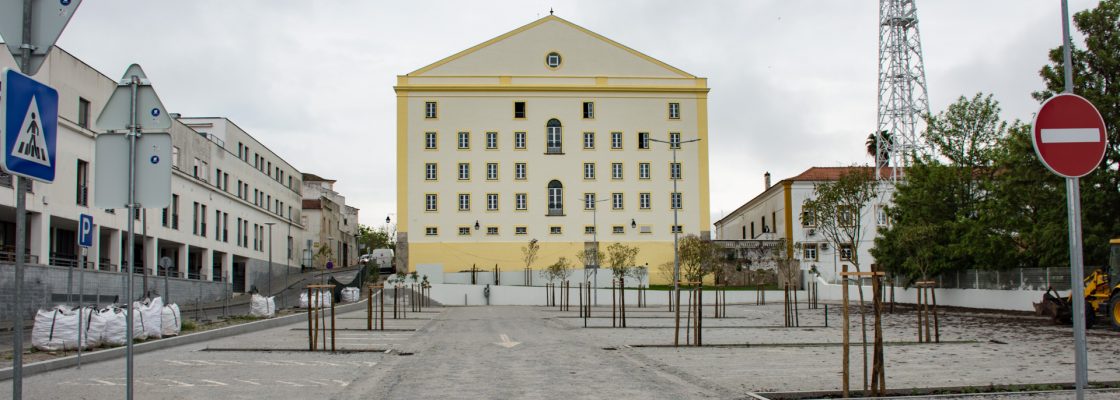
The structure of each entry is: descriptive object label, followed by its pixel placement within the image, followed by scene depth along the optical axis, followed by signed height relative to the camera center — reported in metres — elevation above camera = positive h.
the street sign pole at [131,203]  6.79 +0.39
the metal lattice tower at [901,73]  63.06 +12.41
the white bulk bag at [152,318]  19.28 -1.41
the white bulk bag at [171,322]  20.52 -1.58
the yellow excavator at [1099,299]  24.59 -1.52
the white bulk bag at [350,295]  51.81 -2.48
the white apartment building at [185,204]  38.12 +2.90
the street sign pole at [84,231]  16.88 +0.43
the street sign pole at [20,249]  5.29 +0.03
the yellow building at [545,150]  76.44 +8.74
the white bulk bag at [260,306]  31.98 -1.93
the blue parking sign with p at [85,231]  16.88 +0.44
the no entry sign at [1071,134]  7.16 +0.91
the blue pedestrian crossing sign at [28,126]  5.00 +0.74
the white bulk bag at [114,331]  17.51 -1.50
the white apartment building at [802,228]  73.31 +1.78
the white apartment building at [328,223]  103.19 +3.79
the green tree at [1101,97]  30.20 +5.04
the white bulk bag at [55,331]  15.98 -1.38
